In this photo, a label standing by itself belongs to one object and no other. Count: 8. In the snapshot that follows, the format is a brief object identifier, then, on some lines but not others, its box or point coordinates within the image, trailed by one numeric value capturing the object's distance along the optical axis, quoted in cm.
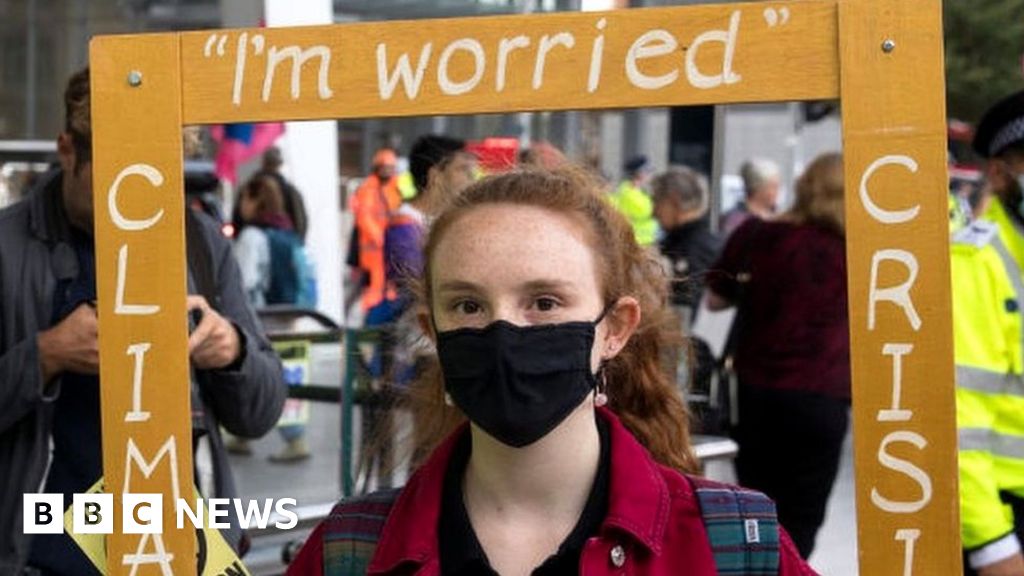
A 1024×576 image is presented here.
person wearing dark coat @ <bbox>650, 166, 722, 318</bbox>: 871
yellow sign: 259
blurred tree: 1653
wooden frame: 213
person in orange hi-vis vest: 1204
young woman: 201
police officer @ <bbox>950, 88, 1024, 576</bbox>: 359
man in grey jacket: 326
